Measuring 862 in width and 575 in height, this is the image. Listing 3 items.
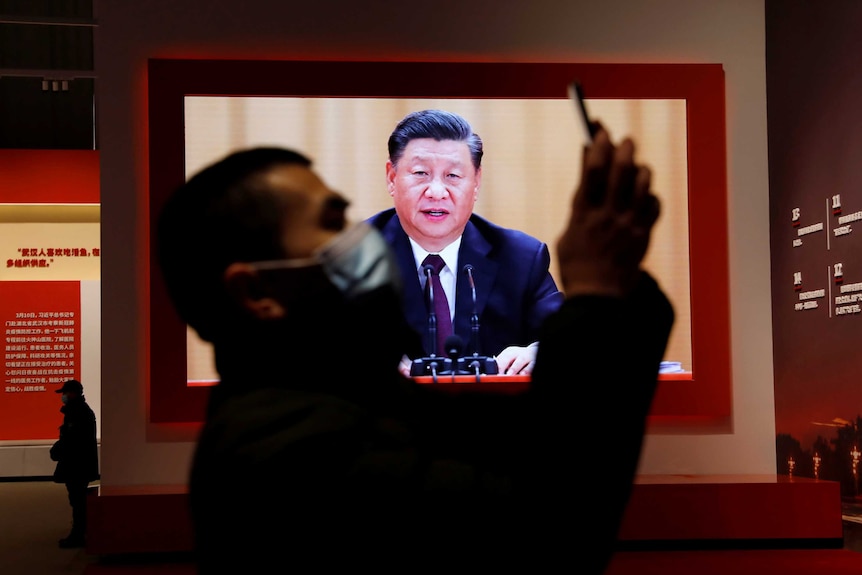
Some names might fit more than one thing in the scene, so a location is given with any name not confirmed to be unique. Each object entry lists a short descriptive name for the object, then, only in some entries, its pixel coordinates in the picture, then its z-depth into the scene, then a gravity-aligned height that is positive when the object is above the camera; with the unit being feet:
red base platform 20.30 -3.93
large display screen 21.50 +3.73
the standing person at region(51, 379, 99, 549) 26.63 -3.49
